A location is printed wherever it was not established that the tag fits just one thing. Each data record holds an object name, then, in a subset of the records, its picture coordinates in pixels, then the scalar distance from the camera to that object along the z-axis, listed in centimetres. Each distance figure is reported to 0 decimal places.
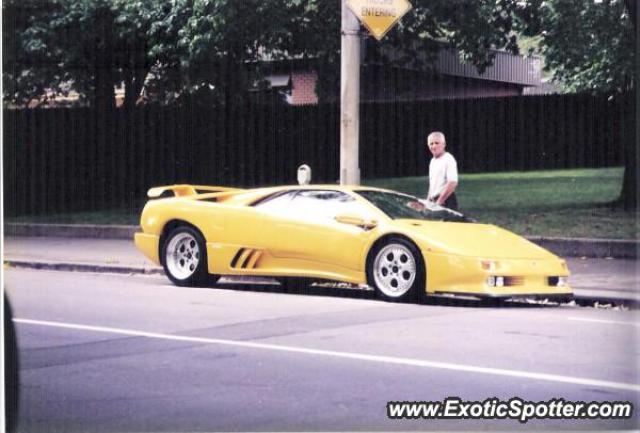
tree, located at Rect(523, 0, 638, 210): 1712
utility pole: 1446
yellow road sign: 1370
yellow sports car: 1141
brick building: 2908
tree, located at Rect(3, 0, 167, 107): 2391
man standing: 1351
